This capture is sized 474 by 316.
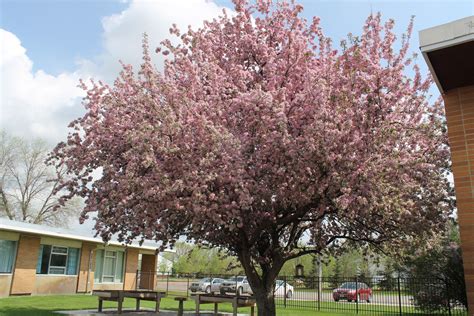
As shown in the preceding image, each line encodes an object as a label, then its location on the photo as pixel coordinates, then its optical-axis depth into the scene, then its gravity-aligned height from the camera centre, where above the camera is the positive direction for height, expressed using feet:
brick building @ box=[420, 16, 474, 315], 15.58 +7.24
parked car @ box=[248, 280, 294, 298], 84.72 -2.54
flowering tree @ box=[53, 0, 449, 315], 27.76 +8.54
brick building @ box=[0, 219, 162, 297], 68.54 +1.75
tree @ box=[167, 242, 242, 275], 173.06 +4.87
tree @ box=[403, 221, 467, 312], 50.24 +0.75
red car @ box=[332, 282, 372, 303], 73.56 -2.32
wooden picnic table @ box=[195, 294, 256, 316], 41.68 -2.29
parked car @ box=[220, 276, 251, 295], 97.77 -1.80
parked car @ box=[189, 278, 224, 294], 104.68 -2.36
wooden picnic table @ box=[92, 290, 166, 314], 48.29 -2.34
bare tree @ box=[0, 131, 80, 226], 120.06 +19.27
